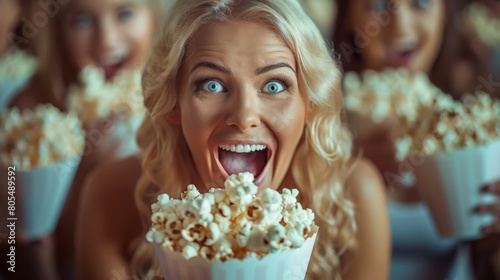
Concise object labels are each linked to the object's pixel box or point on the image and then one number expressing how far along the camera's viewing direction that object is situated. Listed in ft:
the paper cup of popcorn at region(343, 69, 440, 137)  5.40
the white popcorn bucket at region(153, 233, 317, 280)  3.71
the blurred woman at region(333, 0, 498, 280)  5.37
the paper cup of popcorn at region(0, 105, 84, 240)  5.34
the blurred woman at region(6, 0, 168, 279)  5.39
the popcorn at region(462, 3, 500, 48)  5.58
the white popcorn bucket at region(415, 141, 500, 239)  5.17
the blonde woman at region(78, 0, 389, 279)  4.59
